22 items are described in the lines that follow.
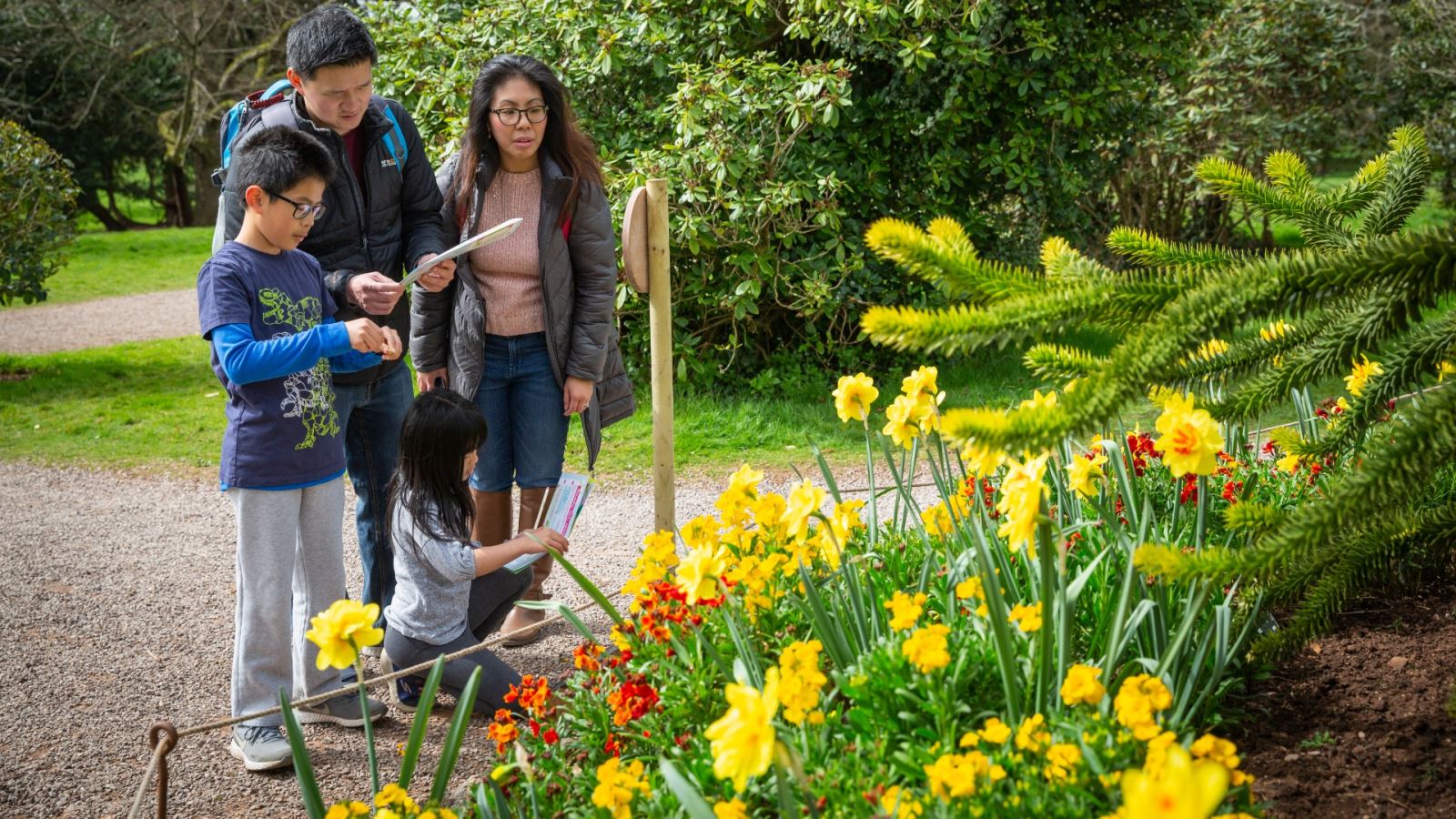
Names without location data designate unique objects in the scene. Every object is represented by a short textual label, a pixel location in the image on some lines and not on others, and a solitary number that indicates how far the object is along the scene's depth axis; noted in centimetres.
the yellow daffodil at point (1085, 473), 252
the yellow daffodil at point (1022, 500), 205
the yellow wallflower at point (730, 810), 172
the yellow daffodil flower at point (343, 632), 202
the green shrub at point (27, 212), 877
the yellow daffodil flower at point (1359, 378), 340
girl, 329
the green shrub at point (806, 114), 641
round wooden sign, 366
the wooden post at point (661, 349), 367
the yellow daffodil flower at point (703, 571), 211
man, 340
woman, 377
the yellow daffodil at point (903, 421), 275
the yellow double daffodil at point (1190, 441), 208
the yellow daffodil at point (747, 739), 144
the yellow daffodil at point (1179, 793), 109
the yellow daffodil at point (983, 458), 165
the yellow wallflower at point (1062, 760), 177
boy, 304
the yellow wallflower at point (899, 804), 172
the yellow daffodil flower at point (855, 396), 285
